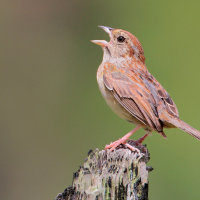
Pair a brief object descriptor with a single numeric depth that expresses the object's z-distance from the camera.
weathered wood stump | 5.98
